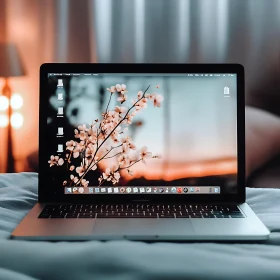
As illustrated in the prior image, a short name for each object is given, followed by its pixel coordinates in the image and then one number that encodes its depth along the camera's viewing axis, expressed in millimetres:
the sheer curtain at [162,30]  2016
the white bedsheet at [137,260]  642
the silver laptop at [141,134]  1110
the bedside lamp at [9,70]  2121
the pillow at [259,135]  2027
